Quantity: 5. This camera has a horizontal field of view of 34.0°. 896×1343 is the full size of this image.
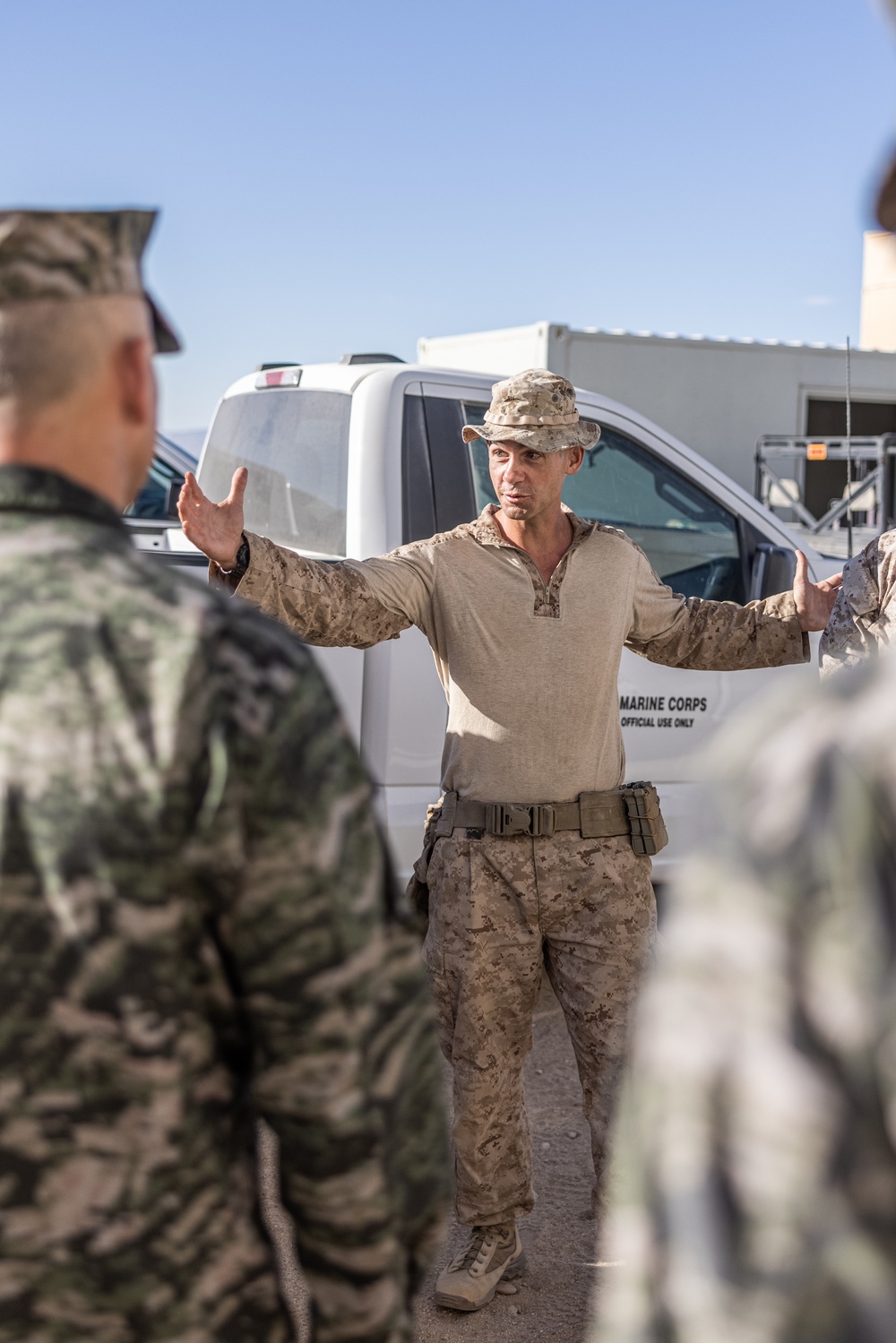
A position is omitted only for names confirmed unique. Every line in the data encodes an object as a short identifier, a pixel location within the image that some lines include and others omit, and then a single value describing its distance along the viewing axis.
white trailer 13.88
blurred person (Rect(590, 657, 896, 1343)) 0.74
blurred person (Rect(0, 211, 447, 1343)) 1.28
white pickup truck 4.68
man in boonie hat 3.38
